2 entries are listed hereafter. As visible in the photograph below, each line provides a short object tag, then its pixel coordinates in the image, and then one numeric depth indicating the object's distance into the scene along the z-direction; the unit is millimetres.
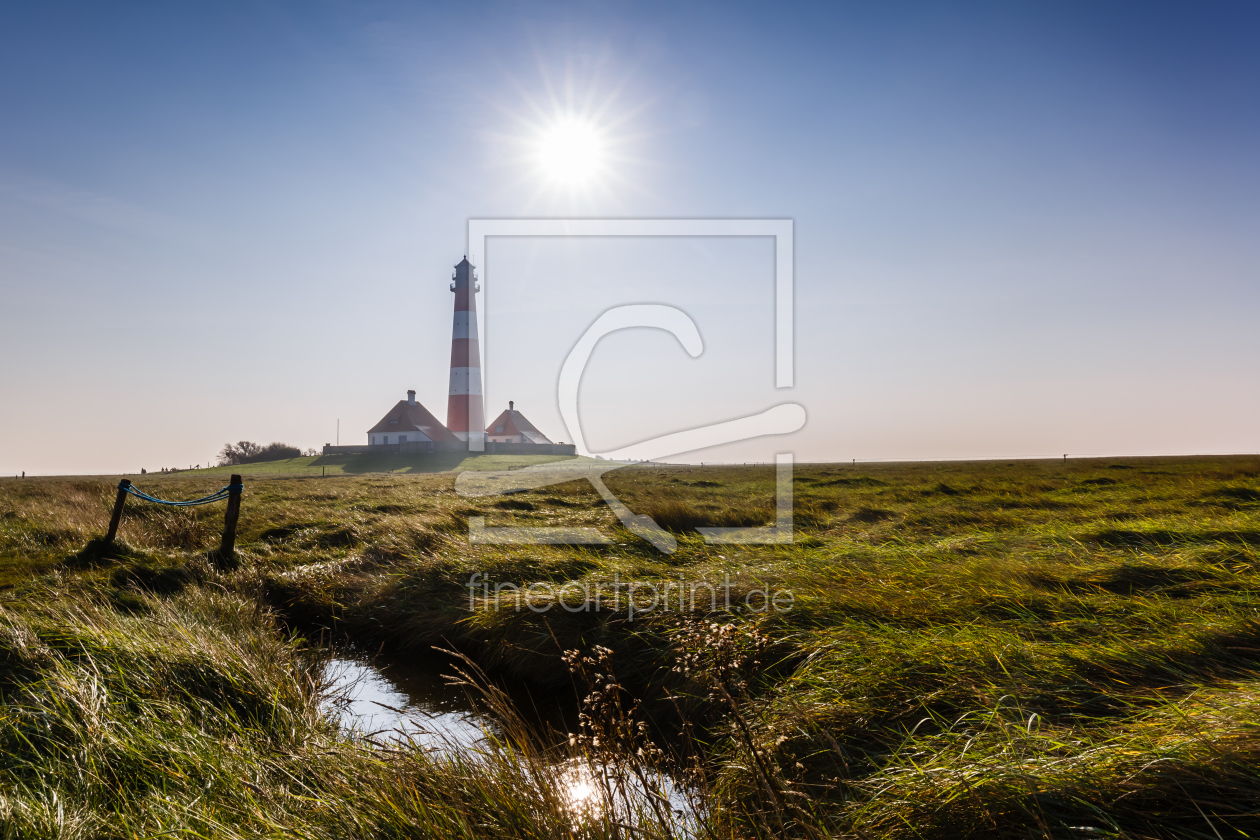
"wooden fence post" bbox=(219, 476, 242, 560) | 9938
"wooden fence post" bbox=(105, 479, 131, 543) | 9702
